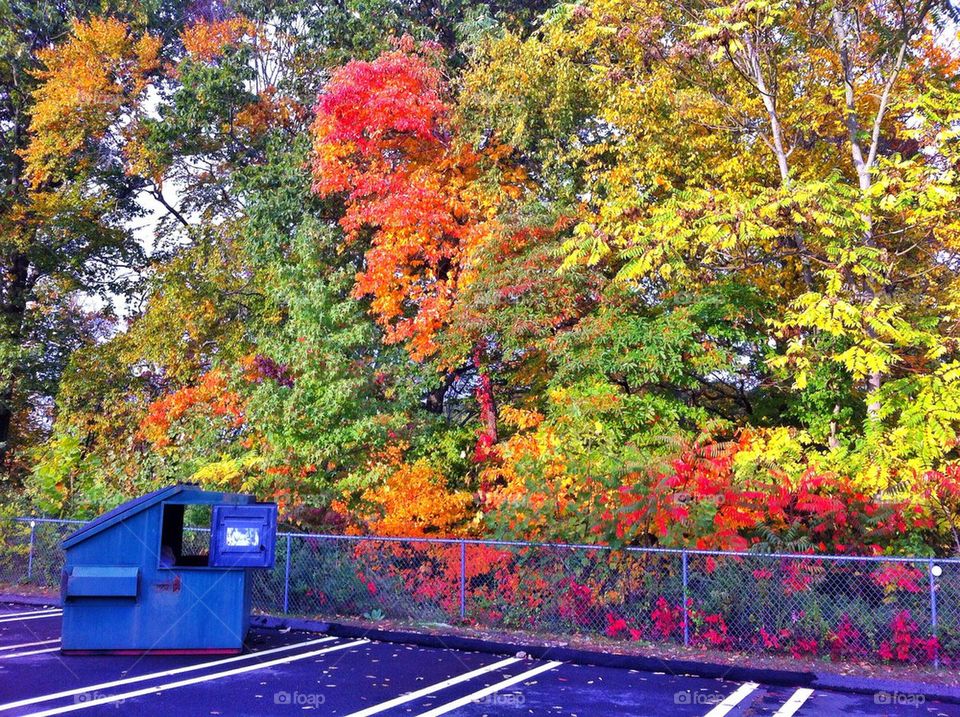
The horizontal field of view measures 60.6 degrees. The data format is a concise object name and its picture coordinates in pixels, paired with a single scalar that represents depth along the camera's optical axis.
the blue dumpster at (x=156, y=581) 9.66
